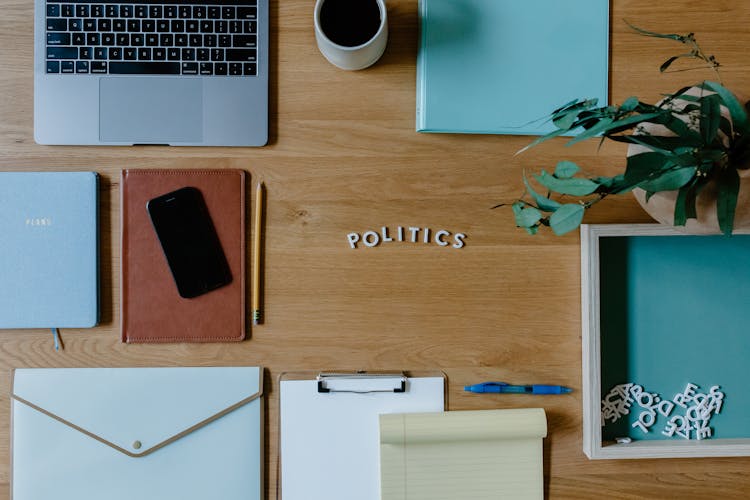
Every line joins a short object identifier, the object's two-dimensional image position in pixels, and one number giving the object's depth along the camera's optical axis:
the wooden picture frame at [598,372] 0.70
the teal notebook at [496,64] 0.71
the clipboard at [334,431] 0.73
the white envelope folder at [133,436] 0.71
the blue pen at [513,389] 0.74
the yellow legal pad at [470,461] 0.72
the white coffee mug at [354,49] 0.64
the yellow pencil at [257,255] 0.73
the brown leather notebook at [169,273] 0.72
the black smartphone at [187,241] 0.72
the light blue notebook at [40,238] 0.72
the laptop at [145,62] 0.71
